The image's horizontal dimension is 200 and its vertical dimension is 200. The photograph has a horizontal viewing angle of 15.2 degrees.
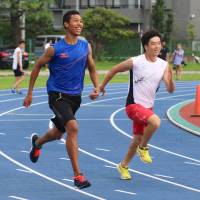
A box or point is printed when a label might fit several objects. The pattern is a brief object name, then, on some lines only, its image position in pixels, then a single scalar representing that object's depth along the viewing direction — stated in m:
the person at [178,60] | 33.34
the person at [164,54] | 29.53
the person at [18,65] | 25.30
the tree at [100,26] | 56.34
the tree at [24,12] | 48.12
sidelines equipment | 17.42
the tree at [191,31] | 64.62
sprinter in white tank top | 9.22
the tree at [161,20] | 61.53
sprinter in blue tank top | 8.70
